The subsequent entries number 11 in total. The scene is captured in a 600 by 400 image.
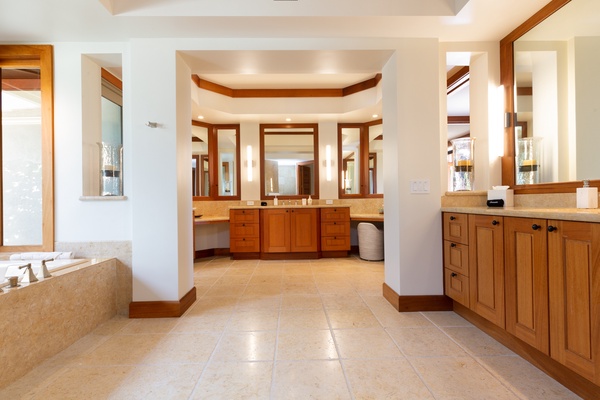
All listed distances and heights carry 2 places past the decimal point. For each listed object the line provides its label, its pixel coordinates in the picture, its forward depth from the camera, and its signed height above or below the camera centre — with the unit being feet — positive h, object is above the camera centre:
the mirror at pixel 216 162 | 16.46 +2.43
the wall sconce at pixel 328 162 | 16.58 +2.35
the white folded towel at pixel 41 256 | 7.43 -1.45
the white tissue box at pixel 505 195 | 7.34 +0.08
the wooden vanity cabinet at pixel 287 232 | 14.87 -1.73
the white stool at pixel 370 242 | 14.30 -2.32
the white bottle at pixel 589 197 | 5.39 +0.00
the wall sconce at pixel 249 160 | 16.44 +2.51
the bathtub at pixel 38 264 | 6.49 -1.57
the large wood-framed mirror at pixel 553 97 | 5.89 +2.50
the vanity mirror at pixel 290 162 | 16.76 +2.41
